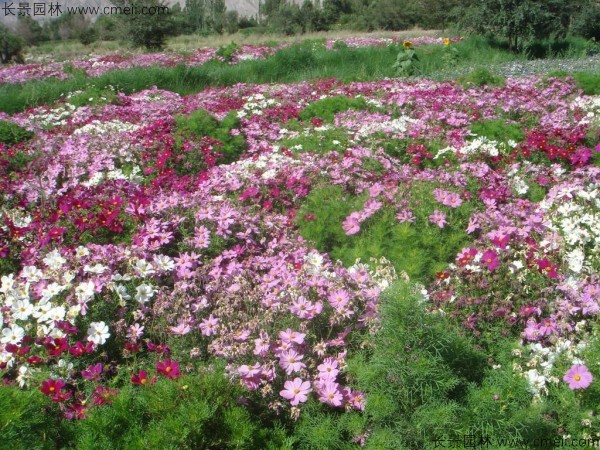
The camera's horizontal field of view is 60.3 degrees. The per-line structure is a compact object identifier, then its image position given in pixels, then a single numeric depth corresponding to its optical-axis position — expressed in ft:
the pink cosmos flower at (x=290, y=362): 9.14
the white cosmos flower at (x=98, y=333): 10.12
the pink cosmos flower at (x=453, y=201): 14.06
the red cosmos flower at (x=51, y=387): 8.52
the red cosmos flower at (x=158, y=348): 10.14
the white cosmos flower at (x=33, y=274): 11.32
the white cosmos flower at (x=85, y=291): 10.66
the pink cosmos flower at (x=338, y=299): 10.21
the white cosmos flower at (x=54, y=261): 11.70
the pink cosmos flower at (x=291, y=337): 9.53
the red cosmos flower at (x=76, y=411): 8.34
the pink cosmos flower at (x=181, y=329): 10.46
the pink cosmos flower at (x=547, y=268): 10.86
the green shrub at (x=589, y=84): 29.89
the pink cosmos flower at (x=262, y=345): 9.43
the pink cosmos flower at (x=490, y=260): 11.22
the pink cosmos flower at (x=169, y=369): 8.75
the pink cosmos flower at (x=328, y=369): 9.18
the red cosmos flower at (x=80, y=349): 9.70
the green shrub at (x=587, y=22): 82.17
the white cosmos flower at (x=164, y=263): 12.09
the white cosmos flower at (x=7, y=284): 11.22
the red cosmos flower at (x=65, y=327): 10.00
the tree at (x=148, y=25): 97.35
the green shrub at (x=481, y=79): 32.09
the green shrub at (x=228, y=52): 56.44
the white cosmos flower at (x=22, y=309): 10.50
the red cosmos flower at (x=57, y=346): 9.60
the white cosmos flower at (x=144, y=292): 11.16
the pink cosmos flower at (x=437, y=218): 13.58
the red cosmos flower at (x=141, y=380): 8.79
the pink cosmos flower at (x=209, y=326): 10.45
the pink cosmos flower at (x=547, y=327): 10.32
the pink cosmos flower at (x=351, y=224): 13.53
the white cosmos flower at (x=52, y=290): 10.73
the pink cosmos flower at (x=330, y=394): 8.82
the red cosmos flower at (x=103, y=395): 8.39
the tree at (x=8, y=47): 97.30
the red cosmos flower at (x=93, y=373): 9.29
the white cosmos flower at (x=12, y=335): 10.07
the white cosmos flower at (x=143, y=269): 11.71
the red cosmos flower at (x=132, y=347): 10.18
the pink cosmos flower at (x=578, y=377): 8.16
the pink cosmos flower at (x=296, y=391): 8.79
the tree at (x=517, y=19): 63.10
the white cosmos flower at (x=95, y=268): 11.20
